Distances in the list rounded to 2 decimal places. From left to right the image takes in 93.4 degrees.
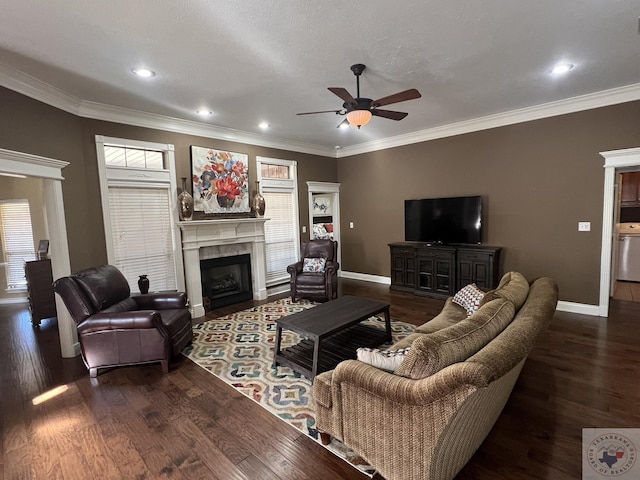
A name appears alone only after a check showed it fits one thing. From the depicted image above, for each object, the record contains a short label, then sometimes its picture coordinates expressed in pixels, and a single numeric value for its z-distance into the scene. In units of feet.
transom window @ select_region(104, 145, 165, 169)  13.25
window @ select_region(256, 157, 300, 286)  19.47
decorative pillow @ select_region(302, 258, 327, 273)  17.38
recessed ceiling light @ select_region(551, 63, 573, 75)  10.21
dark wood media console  15.71
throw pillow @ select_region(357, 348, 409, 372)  5.60
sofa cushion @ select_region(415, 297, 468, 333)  8.95
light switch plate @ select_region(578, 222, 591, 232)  13.82
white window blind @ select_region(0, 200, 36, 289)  18.69
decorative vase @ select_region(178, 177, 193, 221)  14.75
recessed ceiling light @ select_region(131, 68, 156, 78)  9.71
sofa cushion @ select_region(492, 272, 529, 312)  7.41
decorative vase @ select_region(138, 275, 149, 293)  12.83
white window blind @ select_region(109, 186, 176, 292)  13.52
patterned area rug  7.60
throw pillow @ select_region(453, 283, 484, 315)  9.81
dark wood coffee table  9.19
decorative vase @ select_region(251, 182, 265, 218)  17.84
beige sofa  4.40
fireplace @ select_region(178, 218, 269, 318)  15.23
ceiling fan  9.25
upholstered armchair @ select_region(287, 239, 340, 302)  16.52
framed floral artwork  15.70
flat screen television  16.43
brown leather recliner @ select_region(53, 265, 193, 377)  9.64
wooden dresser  14.48
